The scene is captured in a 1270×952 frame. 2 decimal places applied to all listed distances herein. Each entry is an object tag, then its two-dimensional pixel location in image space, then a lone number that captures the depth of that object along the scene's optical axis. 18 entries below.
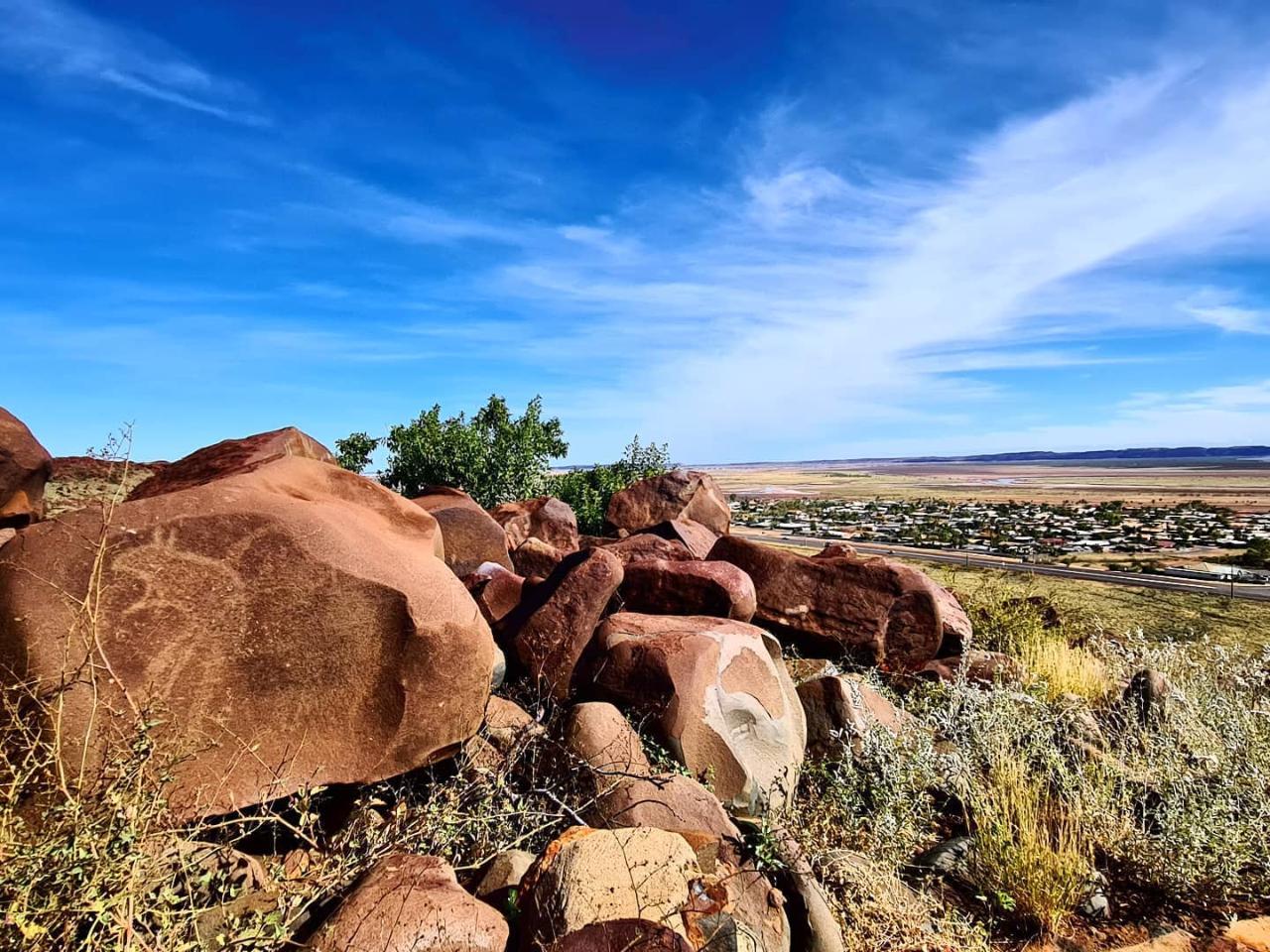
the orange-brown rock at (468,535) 9.33
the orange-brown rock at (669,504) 14.11
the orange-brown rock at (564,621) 6.56
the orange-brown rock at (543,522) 12.48
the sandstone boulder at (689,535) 10.61
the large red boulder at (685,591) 7.70
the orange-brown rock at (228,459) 5.78
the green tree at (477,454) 18.52
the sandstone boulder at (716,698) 5.68
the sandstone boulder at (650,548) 9.57
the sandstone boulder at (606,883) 3.48
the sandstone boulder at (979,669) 8.71
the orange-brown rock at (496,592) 7.64
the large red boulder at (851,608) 8.90
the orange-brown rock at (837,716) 6.61
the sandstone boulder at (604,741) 5.13
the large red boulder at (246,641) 4.02
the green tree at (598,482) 19.05
